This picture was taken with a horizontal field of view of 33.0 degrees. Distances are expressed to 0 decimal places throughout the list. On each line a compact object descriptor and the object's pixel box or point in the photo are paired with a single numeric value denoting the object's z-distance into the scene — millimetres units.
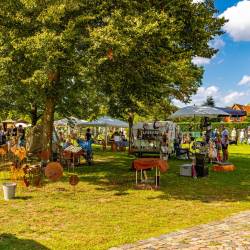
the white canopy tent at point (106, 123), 34750
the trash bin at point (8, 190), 11984
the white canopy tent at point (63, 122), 36388
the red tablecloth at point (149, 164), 13973
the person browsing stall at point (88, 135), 24184
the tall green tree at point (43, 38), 13711
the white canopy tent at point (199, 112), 21406
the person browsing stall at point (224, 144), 23131
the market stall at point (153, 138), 25938
